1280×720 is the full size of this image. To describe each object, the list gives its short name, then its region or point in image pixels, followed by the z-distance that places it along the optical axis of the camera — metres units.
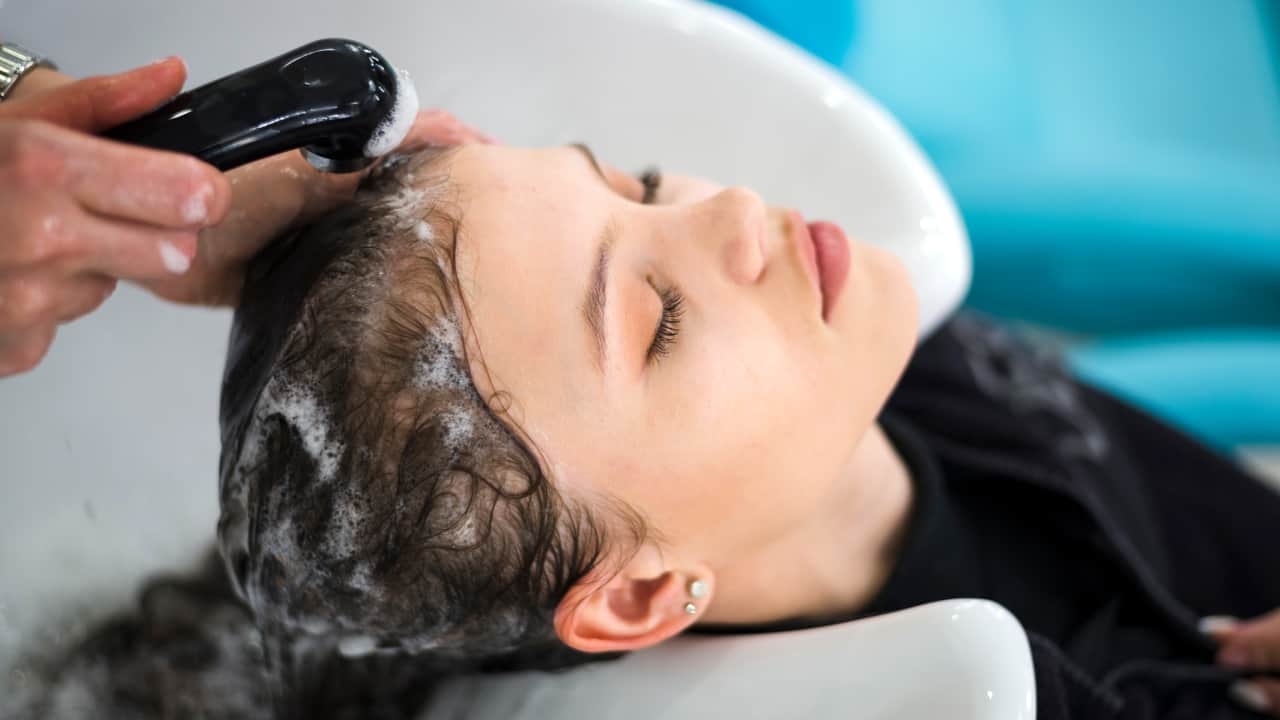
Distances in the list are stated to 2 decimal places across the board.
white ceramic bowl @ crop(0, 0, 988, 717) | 0.69
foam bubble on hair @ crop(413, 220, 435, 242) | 0.61
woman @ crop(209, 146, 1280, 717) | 0.60
